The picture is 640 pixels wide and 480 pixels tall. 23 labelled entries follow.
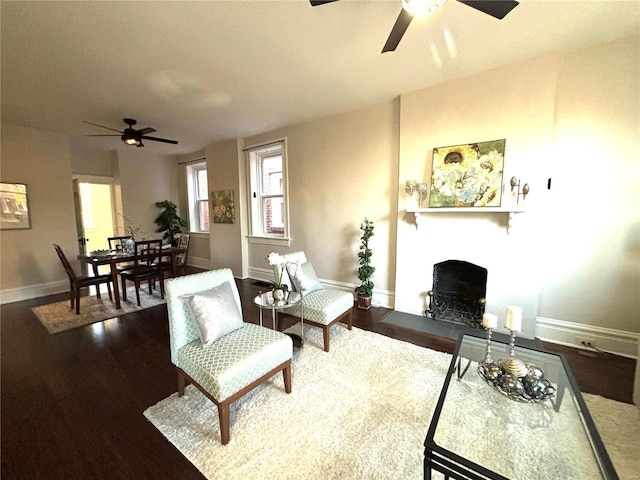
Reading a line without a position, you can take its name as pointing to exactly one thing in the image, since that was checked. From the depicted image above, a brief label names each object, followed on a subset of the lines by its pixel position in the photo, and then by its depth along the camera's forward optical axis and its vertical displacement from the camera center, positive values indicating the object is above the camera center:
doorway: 7.09 +0.08
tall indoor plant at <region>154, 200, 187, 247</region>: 6.37 -0.12
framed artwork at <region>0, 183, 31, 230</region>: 3.98 +0.18
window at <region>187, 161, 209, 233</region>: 6.48 +0.51
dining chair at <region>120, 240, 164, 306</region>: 3.77 -0.81
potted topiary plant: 3.53 -0.74
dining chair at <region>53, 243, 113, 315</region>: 3.43 -0.87
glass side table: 2.30 -0.78
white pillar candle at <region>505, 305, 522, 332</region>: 1.54 -0.62
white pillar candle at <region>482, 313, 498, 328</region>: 1.61 -0.67
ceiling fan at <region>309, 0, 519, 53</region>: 1.41 +1.18
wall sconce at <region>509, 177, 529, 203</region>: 2.50 +0.27
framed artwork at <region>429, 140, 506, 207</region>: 2.69 +0.44
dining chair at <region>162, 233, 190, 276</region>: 4.40 -0.74
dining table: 3.50 -0.57
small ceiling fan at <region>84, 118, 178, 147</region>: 3.62 +1.18
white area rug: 1.39 -1.33
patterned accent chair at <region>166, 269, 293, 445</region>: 1.52 -0.88
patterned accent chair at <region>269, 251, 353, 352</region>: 2.48 -0.85
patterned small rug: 3.17 -1.28
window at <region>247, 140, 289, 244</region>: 4.85 +0.46
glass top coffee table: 1.09 -1.06
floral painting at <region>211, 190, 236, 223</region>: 5.31 +0.21
